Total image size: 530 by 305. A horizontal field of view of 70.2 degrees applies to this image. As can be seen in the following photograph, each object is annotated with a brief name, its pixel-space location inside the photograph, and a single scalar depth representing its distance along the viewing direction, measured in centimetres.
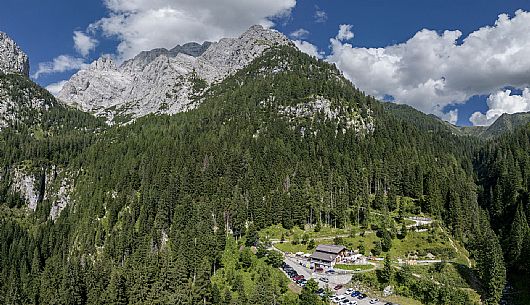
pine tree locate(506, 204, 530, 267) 10756
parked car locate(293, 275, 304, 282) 9572
